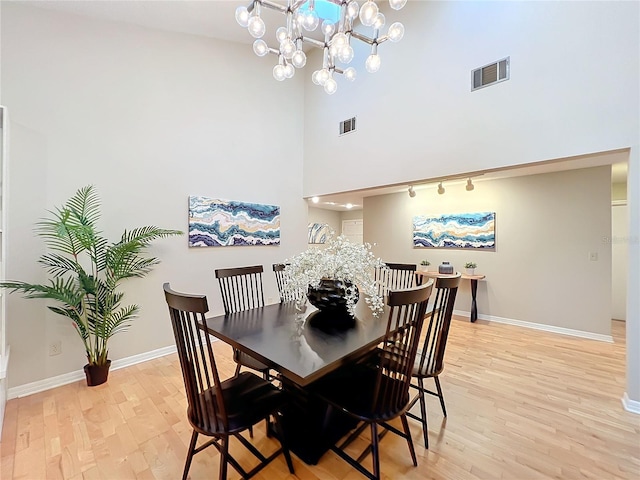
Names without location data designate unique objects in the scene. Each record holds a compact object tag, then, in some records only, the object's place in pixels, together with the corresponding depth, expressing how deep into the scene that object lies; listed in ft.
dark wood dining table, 4.28
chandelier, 6.04
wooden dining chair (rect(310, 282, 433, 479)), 4.41
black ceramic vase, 6.40
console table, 14.69
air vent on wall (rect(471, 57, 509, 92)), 9.23
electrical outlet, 8.35
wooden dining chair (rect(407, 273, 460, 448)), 5.86
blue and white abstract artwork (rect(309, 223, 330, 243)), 26.55
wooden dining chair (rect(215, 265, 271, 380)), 6.46
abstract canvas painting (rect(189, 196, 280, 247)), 11.25
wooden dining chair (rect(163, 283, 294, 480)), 4.09
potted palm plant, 7.78
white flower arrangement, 6.25
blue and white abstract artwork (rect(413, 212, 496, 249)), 15.20
